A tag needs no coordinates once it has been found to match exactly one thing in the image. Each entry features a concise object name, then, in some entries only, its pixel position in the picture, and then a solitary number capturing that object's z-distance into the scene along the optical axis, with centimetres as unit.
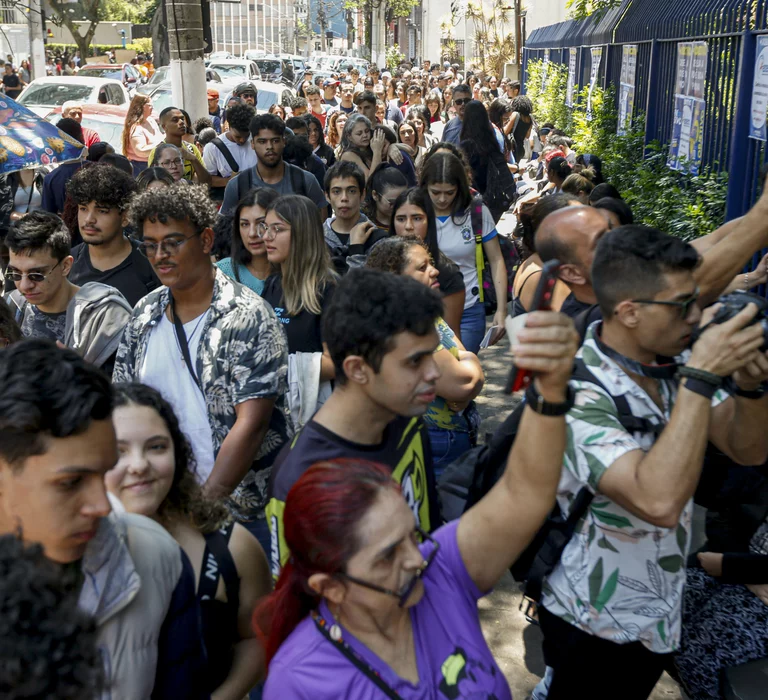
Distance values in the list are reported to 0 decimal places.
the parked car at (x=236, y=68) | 3300
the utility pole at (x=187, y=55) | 1113
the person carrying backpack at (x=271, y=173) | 730
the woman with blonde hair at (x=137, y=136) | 977
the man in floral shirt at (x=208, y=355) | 356
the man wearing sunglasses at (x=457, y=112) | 1204
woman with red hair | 201
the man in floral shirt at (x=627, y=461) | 270
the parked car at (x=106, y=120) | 1628
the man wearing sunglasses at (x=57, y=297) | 426
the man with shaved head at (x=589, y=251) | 320
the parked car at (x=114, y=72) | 3103
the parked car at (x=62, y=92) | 1956
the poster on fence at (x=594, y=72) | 1565
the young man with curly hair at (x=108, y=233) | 497
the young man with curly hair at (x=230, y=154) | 896
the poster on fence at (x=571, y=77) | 2041
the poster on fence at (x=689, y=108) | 886
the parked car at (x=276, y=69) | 4001
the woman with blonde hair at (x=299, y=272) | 445
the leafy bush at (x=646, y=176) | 767
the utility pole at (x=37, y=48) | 3556
